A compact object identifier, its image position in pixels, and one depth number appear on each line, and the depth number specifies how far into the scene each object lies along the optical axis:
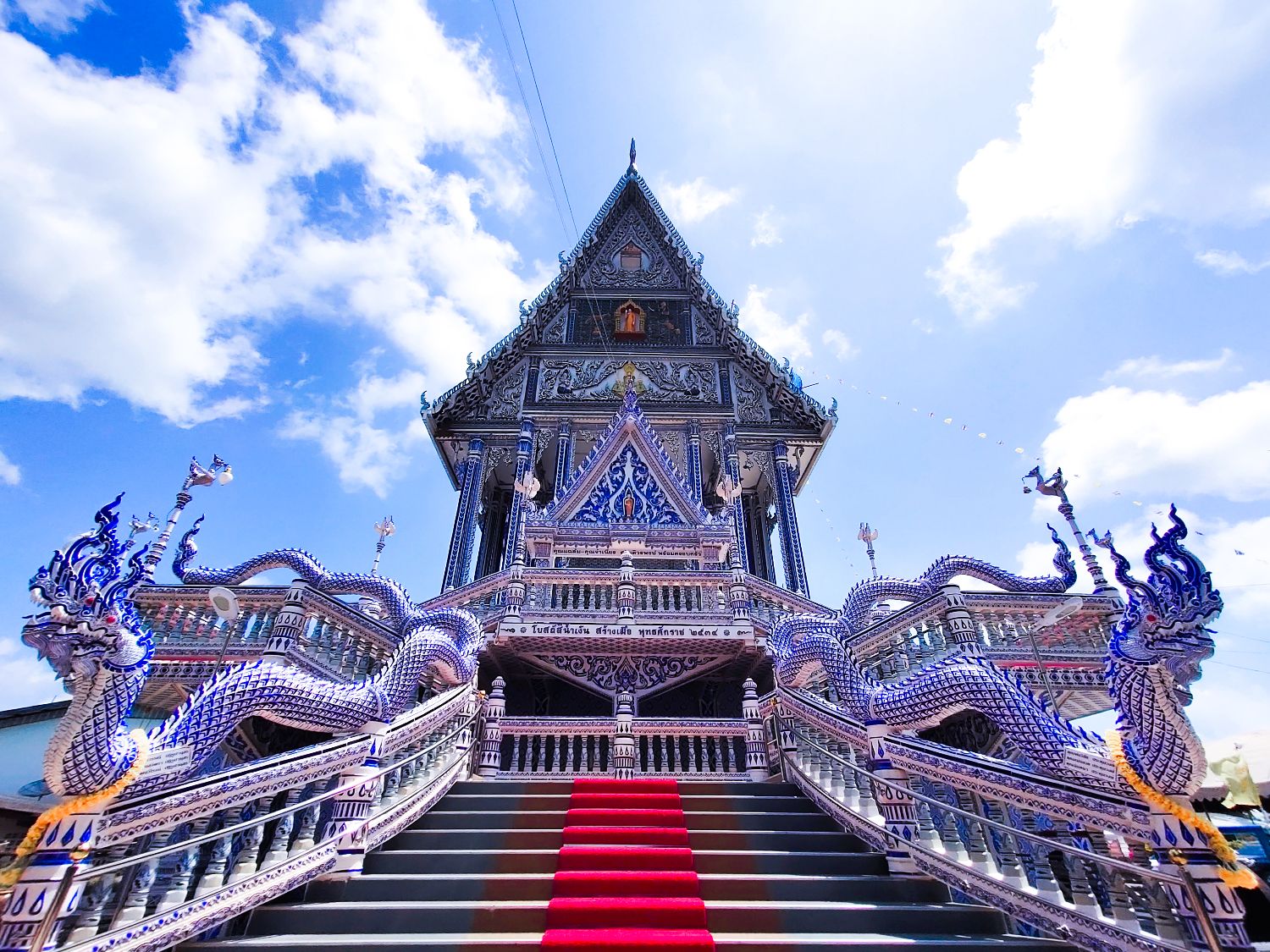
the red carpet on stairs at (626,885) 3.13
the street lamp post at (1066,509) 9.50
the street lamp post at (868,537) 14.59
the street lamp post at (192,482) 8.81
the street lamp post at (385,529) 14.52
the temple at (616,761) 2.67
